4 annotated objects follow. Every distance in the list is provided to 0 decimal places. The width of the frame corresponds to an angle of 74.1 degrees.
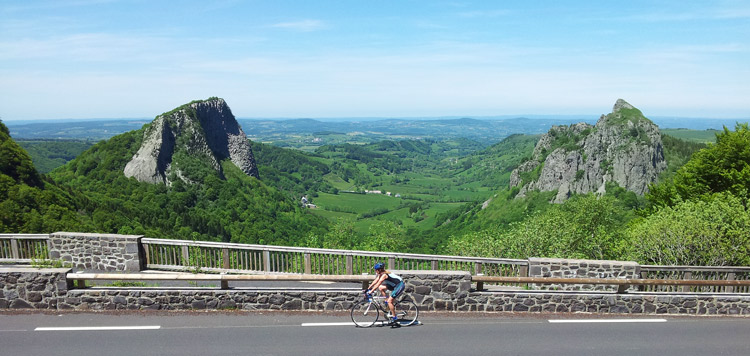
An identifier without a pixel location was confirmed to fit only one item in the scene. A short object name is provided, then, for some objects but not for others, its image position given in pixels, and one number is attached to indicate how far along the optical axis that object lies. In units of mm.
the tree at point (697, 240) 17500
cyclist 10758
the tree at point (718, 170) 27234
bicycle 10922
